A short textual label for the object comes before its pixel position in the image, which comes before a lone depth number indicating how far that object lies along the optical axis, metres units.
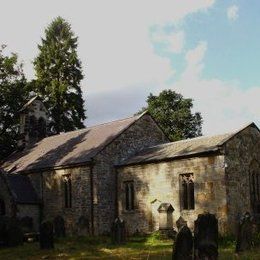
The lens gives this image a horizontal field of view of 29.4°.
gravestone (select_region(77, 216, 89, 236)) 30.30
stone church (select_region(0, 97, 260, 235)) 26.31
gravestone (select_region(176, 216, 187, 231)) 26.53
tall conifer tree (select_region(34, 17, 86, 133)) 54.66
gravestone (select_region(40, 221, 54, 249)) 21.81
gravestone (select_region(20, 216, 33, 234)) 30.93
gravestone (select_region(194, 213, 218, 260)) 14.29
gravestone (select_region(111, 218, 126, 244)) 24.88
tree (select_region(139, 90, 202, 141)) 57.12
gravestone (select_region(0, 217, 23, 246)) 24.02
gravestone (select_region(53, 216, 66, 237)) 29.04
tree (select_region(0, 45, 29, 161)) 42.22
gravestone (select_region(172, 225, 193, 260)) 14.05
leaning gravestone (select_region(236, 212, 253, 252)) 18.22
